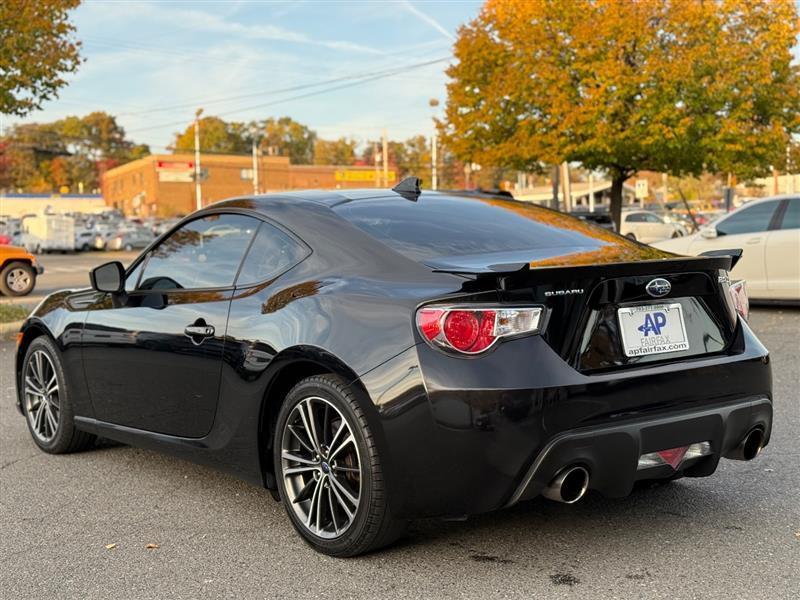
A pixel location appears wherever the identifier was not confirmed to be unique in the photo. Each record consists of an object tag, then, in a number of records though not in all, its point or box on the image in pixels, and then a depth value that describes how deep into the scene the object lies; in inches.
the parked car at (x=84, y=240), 1884.8
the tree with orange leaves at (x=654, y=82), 991.0
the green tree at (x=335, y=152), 5703.7
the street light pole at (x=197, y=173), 2773.4
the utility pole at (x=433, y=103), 2367.1
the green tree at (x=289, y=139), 6023.6
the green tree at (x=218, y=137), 5610.2
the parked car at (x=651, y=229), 1382.9
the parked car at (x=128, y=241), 1899.6
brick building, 4116.6
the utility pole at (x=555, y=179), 1490.9
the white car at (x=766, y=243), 493.7
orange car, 800.3
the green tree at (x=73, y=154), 5654.5
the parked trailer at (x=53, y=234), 1834.4
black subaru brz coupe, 137.9
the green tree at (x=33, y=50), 572.1
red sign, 4020.7
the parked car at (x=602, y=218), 1255.1
